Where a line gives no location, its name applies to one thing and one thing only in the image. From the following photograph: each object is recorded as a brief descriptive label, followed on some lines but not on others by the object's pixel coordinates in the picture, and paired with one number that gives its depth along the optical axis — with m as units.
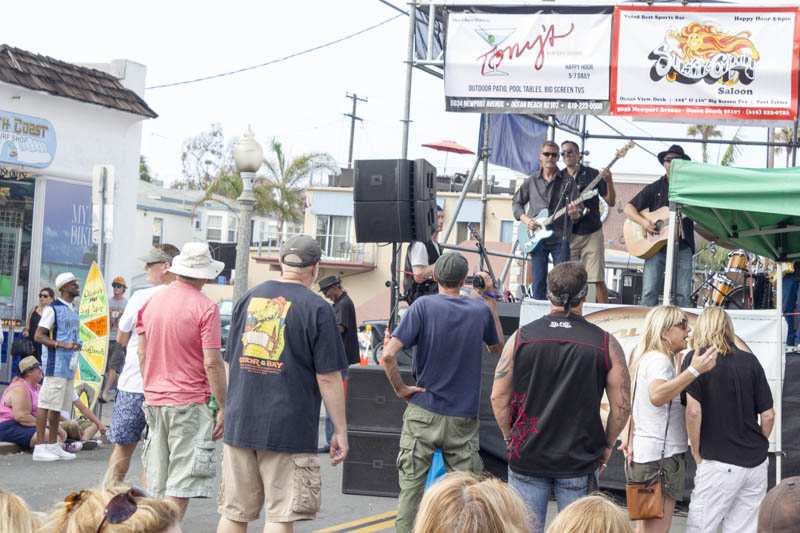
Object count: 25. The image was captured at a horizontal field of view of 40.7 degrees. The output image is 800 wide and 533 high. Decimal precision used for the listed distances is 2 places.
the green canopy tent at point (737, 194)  7.26
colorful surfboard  11.39
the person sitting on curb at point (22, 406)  10.59
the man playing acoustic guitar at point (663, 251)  10.23
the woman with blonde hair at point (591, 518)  2.85
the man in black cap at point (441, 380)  6.31
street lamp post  13.96
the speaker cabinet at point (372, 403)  8.62
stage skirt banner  8.25
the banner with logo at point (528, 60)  10.25
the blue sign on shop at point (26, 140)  15.02
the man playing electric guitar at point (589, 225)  11.10
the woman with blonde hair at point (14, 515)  2.56
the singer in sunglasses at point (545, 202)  11.07
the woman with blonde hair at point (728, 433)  6.02
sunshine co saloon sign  9.77
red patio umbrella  20.02
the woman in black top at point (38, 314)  12.19
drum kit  13.15
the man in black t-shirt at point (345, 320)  11.15
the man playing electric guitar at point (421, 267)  10.32
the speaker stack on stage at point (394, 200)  9.99
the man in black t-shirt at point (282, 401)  5.59
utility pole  59.88
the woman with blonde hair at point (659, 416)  6.18
